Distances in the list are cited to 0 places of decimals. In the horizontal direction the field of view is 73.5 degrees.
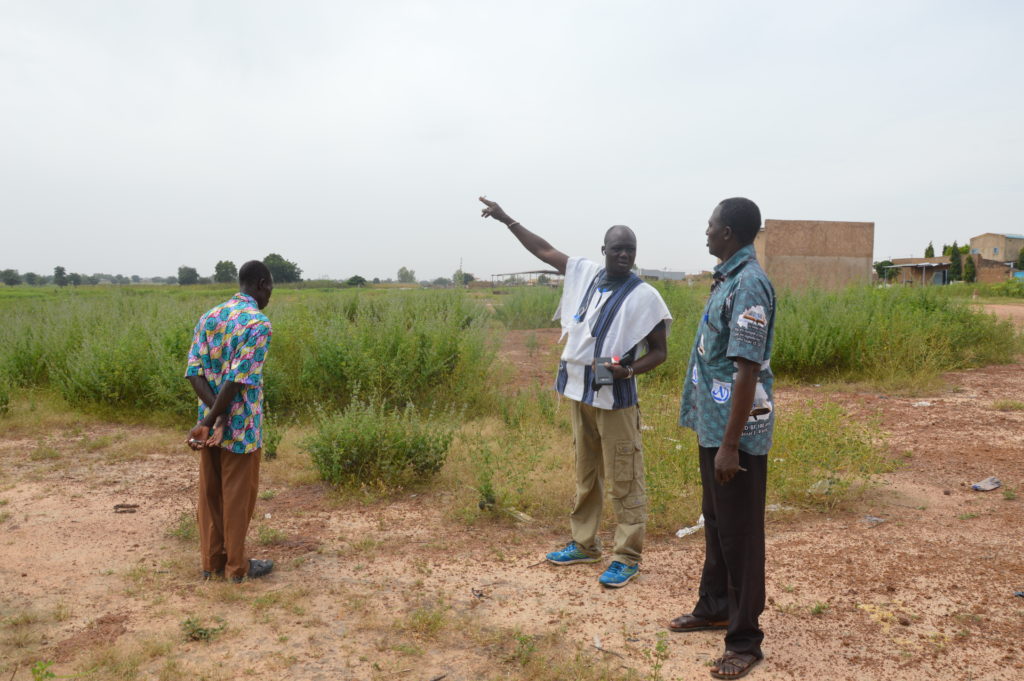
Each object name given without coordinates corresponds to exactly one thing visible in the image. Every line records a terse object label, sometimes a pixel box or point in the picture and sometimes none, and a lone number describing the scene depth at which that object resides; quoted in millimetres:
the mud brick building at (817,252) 14562
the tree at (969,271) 41688
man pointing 3357
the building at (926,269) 41875
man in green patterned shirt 2520
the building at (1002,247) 56969
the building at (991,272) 39847
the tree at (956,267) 42812
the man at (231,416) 3307
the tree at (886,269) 44281
